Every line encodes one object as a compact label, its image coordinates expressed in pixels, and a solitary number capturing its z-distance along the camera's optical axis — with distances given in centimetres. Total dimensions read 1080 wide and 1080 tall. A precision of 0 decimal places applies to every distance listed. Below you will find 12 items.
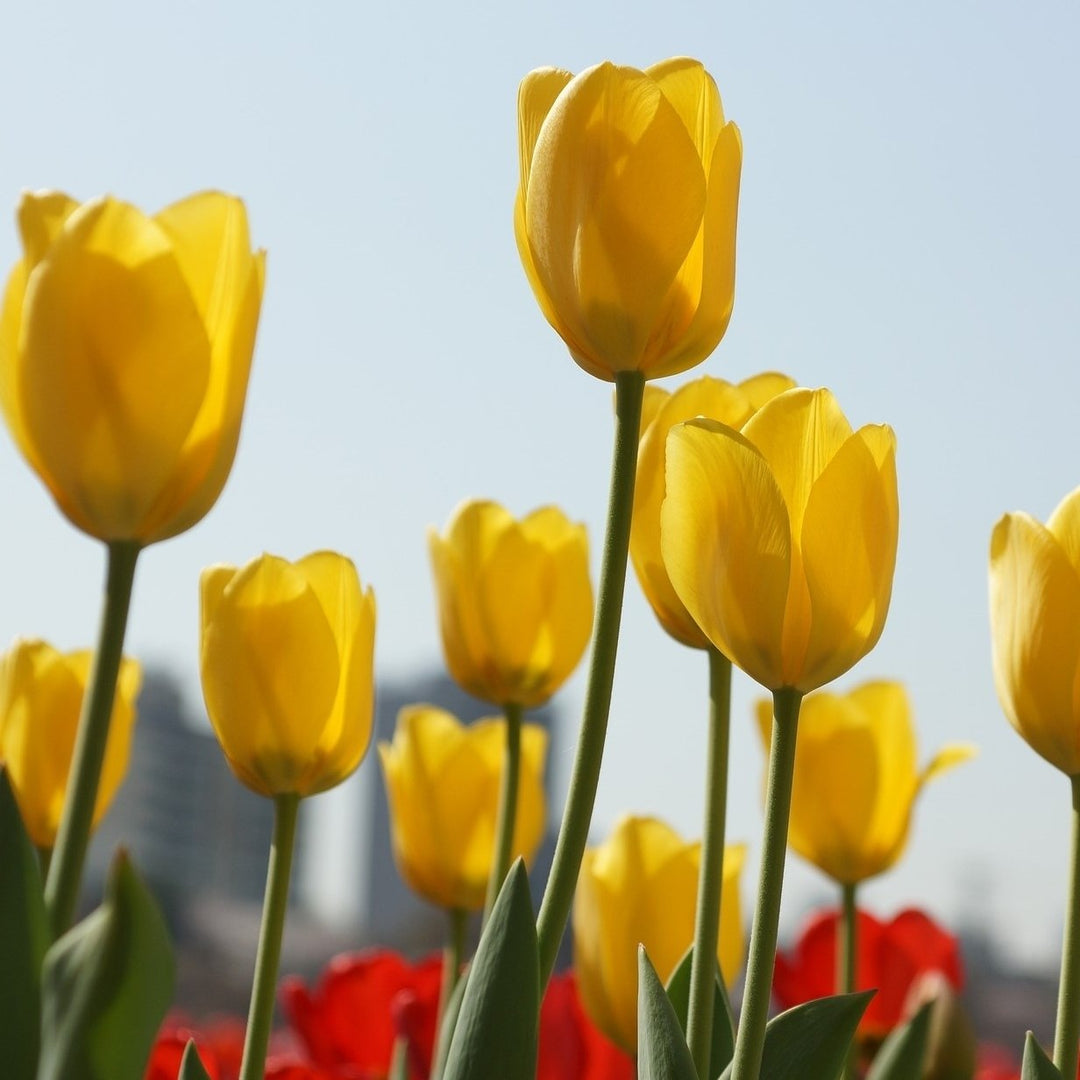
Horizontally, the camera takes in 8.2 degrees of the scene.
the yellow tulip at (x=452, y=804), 191
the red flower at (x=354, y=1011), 211
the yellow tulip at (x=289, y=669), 166
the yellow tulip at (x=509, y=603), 182
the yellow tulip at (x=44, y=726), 173
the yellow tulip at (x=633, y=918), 178
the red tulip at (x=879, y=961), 207
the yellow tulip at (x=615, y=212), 161
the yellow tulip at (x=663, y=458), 169
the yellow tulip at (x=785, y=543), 159
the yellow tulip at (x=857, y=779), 187
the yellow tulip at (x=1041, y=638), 164
